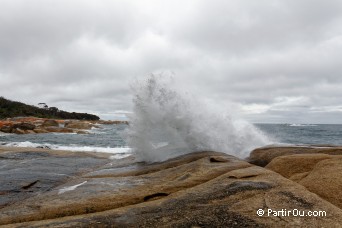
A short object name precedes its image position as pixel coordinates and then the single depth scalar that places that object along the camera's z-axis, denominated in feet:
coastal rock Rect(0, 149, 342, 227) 12.59
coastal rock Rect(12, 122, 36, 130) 127.56
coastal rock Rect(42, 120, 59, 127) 157.95
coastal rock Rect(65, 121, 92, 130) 170.71
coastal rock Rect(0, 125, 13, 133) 127.93
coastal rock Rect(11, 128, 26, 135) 123.24
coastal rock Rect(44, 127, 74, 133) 140.85
